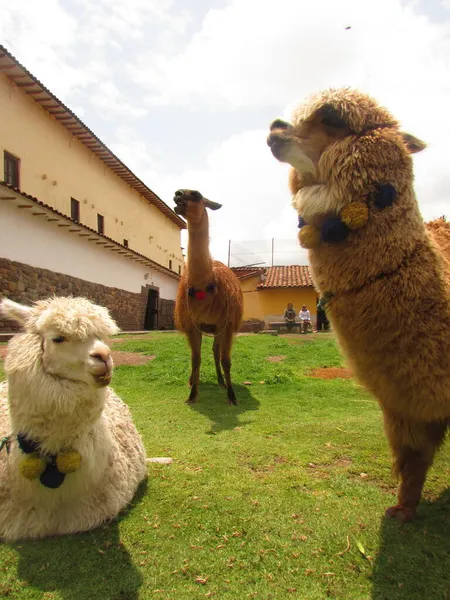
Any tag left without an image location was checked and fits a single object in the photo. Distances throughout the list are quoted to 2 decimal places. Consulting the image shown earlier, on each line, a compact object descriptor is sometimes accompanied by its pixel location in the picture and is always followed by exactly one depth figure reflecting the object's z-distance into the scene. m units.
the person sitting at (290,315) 18.20
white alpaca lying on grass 2.07
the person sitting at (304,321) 17.59
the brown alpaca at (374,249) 1.89
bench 17.33
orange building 24.47
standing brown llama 5.07
